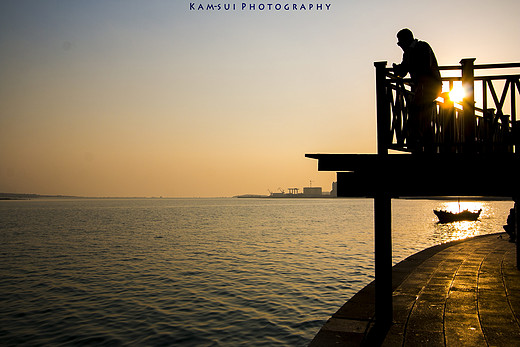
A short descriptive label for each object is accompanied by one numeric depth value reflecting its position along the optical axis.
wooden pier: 5.96
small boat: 60.88
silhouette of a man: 6.49
